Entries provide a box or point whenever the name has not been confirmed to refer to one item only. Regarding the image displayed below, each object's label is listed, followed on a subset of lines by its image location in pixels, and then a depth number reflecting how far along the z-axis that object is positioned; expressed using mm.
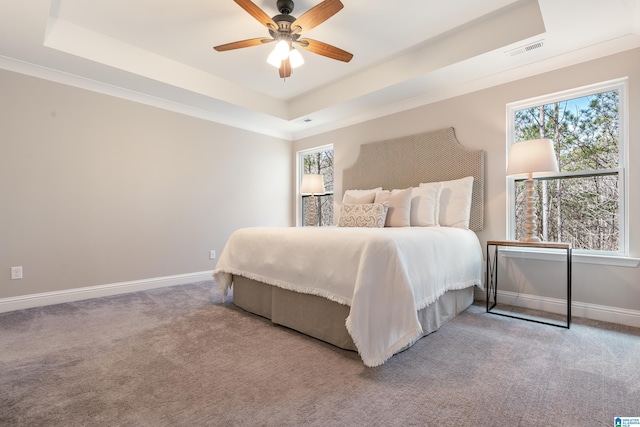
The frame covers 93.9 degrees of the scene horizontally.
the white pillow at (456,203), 3170
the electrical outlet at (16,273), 2924
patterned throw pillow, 3172
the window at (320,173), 5152
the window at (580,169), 2658
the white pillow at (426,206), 3227
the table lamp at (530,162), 2551
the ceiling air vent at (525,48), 2635
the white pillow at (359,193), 3727
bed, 1752
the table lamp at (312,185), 4477
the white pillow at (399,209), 3186
